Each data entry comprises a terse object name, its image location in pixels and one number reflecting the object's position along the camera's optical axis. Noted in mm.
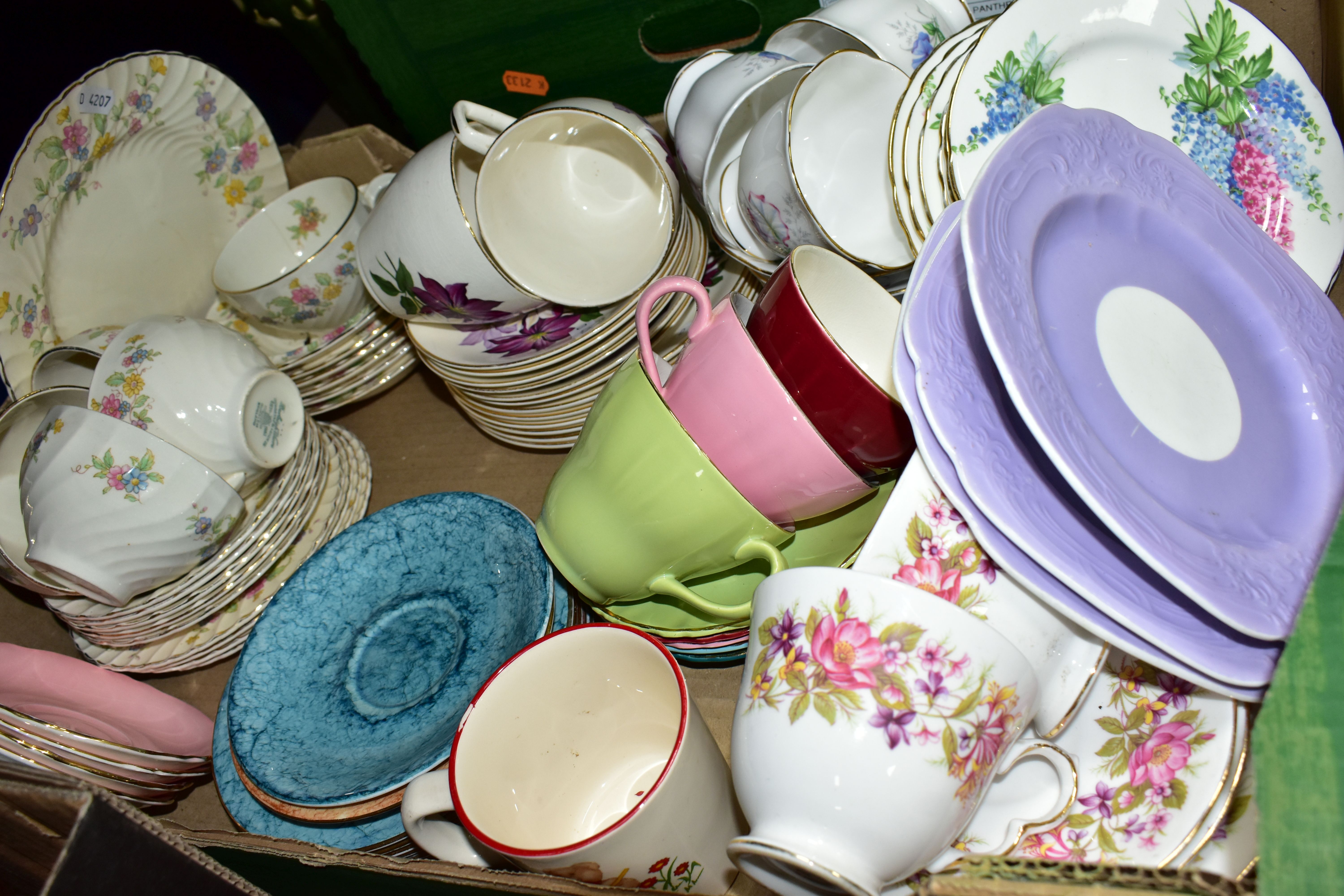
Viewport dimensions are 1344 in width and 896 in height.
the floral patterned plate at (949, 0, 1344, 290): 619
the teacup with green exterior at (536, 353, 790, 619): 588
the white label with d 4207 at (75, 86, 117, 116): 938
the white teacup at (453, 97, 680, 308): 803
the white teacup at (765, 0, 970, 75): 757
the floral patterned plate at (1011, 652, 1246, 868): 524
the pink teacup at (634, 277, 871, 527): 569
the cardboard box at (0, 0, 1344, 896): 542
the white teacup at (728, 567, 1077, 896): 478
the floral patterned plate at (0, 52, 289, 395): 914
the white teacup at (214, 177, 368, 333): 960
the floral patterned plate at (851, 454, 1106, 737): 501
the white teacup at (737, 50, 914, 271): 694
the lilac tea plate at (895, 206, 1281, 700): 458
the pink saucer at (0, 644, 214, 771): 822
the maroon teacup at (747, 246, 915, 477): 555
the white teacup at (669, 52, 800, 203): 748
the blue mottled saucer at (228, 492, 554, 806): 778
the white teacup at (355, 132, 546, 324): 799
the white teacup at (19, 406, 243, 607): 773
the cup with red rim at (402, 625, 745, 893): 575
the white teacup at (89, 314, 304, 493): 824
